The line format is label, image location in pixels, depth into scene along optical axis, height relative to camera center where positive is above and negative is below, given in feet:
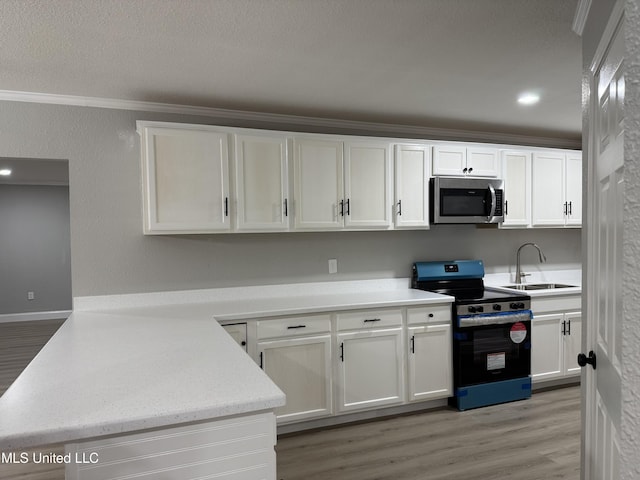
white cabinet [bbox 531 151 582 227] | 13.50 +1.29
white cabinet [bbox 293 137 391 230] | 10.89 +1.23
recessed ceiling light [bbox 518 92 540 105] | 10.05 +3.11
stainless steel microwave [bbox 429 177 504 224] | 12.13 +0.88
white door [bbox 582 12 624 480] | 3.88 -0.35
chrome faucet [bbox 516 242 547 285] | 14.39 -1.23
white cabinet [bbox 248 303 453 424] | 9.88 -2.99
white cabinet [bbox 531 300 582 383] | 12.48 -3.32
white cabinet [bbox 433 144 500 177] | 12.21 +2.00
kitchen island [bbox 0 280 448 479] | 4.01 -1.66
